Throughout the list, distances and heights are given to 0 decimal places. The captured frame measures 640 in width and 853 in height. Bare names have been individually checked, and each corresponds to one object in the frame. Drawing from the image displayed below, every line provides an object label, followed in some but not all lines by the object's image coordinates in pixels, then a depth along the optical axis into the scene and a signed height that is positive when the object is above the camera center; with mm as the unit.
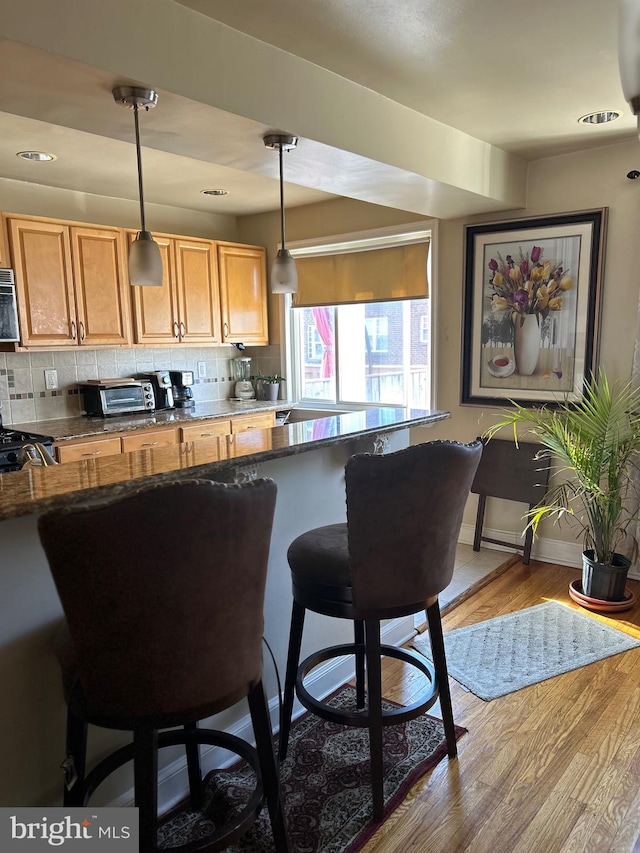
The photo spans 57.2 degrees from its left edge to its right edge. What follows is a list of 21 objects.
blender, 5078 -353
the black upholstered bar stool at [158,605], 1082 -524
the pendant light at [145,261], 2004 +266
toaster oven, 3998 -394
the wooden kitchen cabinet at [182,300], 4172 +291
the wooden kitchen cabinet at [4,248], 3402 +541
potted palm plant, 3039 -693
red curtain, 4805 +24
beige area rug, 2520 -1454
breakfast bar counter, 1343 -585
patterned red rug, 1715 -1442
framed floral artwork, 3465 +159
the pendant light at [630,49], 649 +318
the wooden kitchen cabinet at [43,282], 3498 +360
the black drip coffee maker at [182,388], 4562 -378
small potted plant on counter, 4973 -411
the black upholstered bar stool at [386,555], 1616 -652
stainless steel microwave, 3373 +200
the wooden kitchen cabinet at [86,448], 3404 -636
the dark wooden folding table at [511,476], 3701 -908
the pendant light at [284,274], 2406 +261
